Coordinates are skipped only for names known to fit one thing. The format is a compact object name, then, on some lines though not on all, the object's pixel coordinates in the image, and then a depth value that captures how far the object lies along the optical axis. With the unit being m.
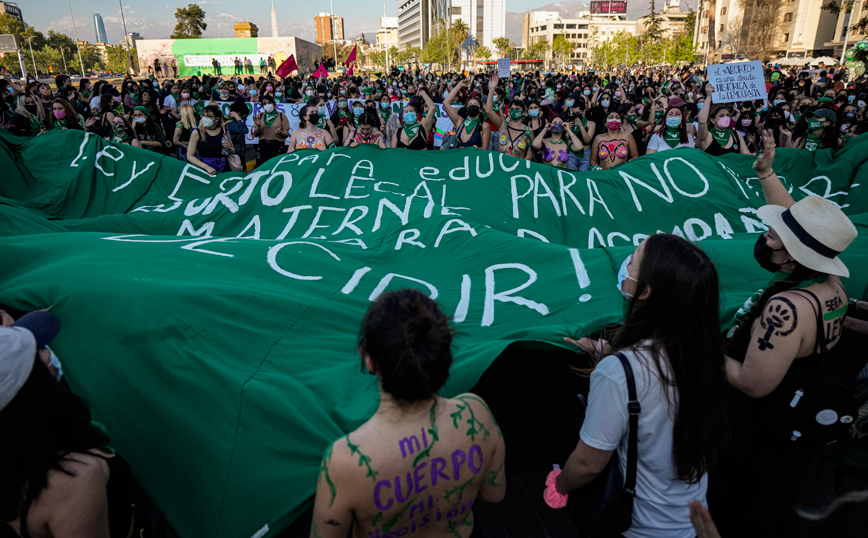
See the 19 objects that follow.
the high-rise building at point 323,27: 174.88
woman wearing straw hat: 1.92
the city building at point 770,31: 52.19
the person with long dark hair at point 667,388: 1.58
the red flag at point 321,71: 21.40
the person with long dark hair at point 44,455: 1.31
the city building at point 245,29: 100.62
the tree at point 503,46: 97.04
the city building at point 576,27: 134.25
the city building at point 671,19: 110.88
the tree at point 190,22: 68.75
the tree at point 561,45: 94.00
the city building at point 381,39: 185.25
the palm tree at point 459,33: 93.44
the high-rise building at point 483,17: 144.38
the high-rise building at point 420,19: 140.52
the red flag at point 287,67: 17.36
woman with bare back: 1.36
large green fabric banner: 2.10
